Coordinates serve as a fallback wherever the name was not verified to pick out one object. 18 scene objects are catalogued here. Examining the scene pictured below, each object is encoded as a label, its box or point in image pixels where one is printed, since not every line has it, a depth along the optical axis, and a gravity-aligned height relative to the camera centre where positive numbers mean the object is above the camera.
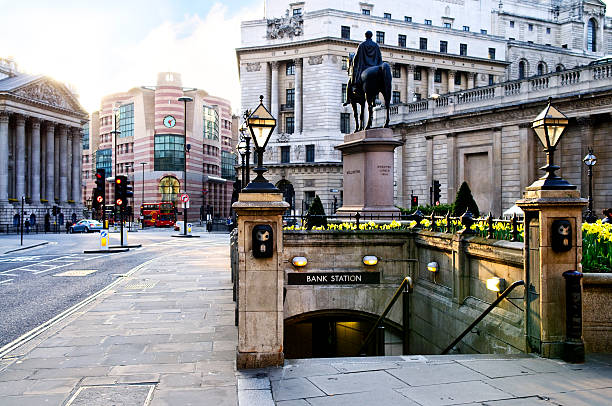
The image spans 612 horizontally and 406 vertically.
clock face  101.38 +16.69
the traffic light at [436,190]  31.30 +0.90
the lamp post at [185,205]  52.86 +0.06
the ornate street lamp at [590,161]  23.10 +1.98
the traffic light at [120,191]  34.84 +1.01
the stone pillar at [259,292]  7.88 -1.35
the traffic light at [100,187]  32.66 +1.20
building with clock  102.50 +13.30
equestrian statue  18.84 +4.80
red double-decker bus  79.69 -1.45
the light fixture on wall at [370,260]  14.58 -1.56
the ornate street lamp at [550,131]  8.35 +1.22
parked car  64.75 -2.64
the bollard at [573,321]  7.86 -1.80
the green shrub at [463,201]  19.47 +0.12
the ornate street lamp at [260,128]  8.77 +1.35
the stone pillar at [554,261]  8.09 -0.90
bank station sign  14.59 -2.07
